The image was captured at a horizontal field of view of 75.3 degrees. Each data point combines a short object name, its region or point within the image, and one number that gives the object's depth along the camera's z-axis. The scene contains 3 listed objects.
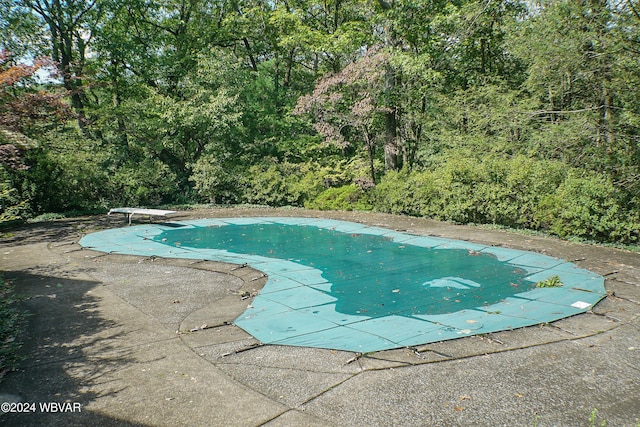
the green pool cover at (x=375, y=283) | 4.13
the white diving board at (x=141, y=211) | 10.77
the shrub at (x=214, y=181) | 14.40
